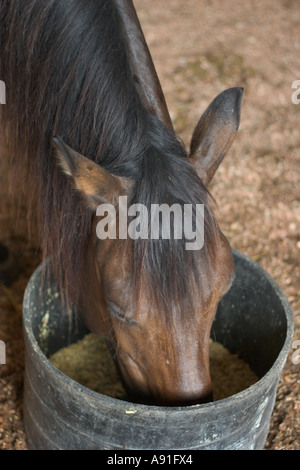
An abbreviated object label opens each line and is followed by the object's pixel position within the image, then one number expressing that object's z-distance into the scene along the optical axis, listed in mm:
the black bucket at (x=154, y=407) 1665
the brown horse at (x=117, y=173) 1598
